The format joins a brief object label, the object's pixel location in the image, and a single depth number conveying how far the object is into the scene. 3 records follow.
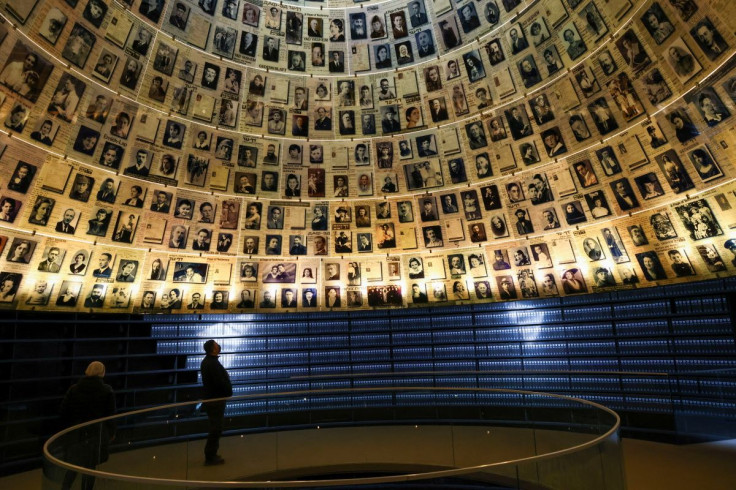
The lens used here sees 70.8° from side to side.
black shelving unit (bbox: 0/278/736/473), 7.97
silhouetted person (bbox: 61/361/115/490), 5.93
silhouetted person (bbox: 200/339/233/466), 7.48
